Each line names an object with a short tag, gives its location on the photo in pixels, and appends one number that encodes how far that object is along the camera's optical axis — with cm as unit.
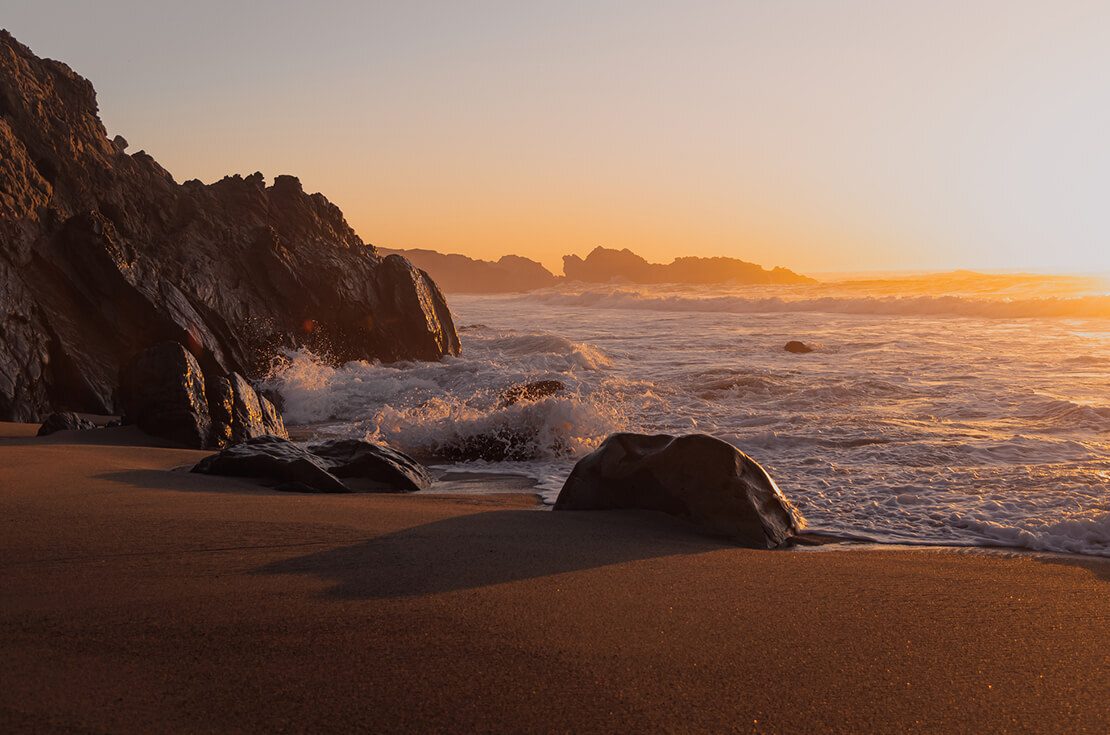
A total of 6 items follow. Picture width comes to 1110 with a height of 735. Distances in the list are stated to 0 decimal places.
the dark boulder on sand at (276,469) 621
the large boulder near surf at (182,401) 849
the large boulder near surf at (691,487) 503
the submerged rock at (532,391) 1106
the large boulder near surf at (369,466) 686
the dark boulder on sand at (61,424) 859
